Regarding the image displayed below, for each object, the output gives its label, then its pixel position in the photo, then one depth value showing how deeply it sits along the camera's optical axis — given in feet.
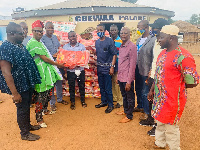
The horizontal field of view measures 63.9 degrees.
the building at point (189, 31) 63.98
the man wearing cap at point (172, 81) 6.39
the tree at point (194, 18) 141.16
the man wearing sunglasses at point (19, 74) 8.18
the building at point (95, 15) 30.22
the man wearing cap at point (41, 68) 9.95
